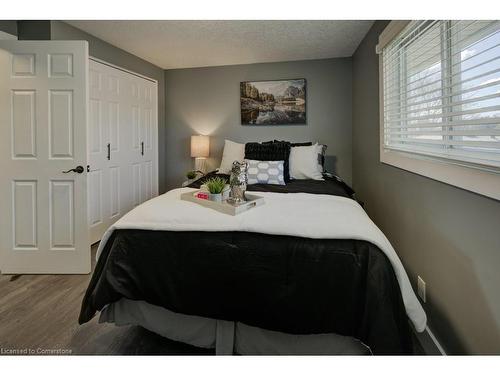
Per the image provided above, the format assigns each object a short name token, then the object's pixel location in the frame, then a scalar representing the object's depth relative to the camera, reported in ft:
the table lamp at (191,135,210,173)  13.94
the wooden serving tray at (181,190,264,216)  5.72
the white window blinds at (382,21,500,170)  4.10
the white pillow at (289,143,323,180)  11.02
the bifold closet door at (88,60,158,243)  10.69
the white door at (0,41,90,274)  7.97
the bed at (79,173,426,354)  4.44
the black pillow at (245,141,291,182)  10.98
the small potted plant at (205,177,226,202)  6.40
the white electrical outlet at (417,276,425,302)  5.99
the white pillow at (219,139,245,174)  12.19
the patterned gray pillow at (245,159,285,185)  10.05
